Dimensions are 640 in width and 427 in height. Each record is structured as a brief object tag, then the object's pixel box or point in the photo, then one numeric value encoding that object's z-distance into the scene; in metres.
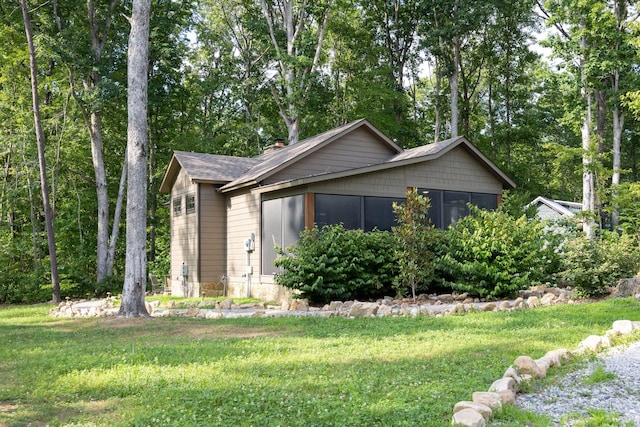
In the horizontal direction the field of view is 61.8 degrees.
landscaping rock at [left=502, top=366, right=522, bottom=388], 4.22
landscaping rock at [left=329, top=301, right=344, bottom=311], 9.97
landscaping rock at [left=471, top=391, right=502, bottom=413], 3.62
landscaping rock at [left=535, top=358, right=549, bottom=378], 4.50
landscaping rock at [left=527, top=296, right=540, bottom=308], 9.45
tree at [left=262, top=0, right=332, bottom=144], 21.19
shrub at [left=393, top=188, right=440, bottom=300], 10.87
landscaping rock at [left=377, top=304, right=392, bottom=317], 9.14
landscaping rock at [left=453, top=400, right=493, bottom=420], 3.46
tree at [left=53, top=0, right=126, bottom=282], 18.05
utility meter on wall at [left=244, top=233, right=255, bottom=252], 14.01
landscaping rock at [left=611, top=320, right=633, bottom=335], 6.10
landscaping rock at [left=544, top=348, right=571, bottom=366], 4.94
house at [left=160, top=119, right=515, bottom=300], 12.76
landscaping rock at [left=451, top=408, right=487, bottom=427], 3.19
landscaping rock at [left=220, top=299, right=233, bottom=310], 11.20
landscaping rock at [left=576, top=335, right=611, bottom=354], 5.45
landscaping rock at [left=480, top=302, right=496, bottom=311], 9.14
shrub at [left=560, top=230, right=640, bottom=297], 9.77
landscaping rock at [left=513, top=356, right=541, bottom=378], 4.47
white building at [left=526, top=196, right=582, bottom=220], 22.44
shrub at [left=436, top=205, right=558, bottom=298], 10.47
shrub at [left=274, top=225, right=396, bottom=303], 10.71
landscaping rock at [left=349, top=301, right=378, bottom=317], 9.12
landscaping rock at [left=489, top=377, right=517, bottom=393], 3.90
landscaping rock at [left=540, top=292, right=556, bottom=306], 9.69
